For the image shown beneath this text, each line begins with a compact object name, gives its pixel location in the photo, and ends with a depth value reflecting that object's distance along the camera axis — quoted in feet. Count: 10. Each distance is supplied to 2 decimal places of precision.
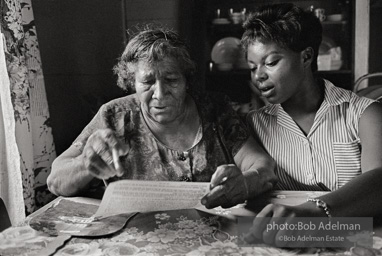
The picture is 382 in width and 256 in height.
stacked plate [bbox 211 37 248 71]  8.59
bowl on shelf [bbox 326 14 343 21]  8.38
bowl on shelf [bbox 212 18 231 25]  8.63
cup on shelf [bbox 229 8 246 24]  8.56
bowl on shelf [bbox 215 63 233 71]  8.56
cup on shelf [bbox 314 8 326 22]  8.32
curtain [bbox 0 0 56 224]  4.27
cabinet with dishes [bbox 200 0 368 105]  8.36
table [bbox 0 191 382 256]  2.15
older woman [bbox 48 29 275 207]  3.03
